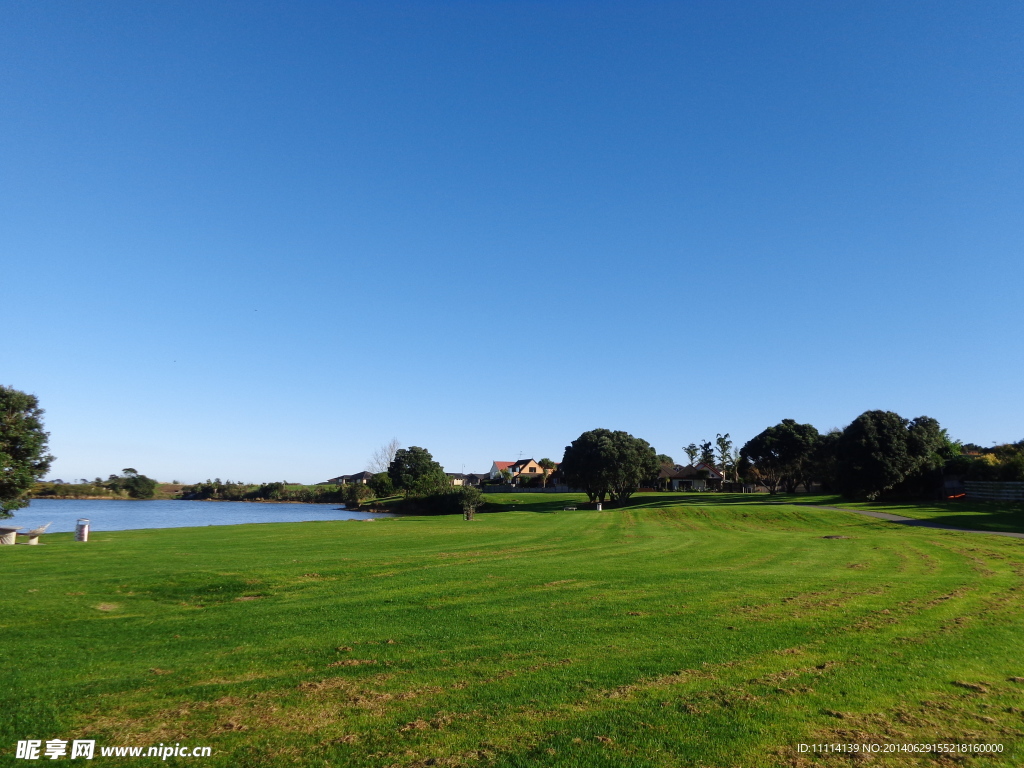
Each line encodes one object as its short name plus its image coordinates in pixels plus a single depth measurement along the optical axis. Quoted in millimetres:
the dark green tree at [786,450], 90125
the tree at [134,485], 139125
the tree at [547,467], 153625
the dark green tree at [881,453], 60156
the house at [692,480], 128000
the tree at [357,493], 113250
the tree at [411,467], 93938
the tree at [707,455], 136750
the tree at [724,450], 128250
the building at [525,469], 174375
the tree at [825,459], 84500
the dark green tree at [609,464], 77562
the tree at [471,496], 74188
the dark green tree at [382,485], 101156
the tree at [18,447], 33344
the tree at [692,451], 147625
